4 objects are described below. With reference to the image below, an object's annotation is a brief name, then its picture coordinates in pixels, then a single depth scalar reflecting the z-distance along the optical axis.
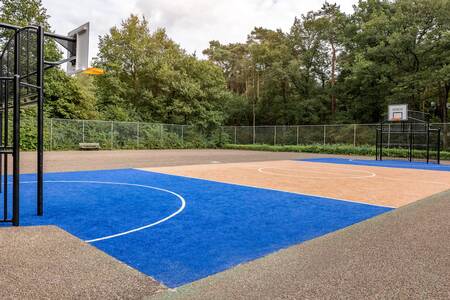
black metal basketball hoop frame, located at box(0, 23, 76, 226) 3.72
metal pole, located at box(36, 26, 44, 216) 4.20
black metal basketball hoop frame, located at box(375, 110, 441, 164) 17.77
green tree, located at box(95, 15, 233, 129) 27.22
